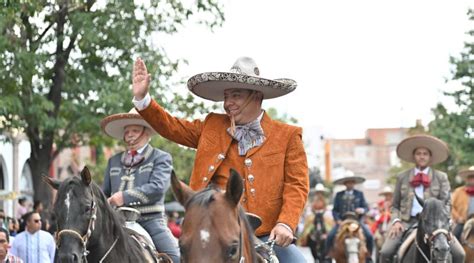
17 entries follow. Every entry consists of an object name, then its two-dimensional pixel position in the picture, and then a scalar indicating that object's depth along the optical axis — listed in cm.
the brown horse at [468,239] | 1953
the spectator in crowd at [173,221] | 2992
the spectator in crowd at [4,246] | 1461
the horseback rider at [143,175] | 1155
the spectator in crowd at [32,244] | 1672
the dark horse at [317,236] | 2773
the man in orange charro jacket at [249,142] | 776
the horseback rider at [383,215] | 2962
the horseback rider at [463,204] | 2048
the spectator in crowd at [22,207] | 2534
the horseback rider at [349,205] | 2448
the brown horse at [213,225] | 626
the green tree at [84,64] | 2317
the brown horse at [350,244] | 2400
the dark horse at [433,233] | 1493
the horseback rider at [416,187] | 1628
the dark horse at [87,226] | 962
